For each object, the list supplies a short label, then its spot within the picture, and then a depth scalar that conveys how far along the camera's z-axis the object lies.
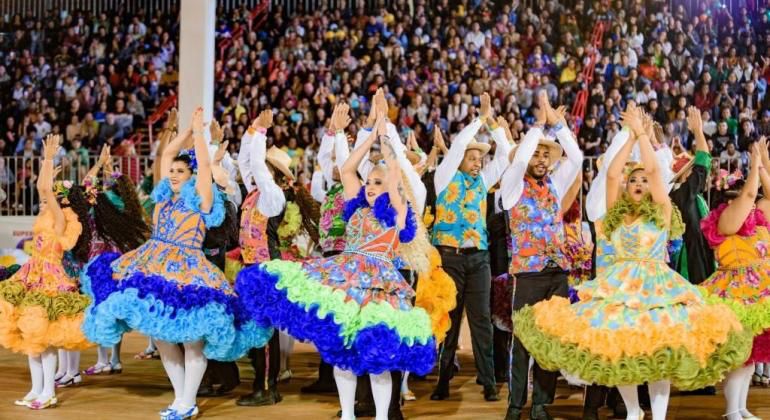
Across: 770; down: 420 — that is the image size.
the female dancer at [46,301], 6.98
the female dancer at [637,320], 5.44
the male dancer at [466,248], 7.33
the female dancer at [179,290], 6.21
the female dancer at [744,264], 6.27
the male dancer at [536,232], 6.50
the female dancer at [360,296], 5.87
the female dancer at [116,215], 7.90
